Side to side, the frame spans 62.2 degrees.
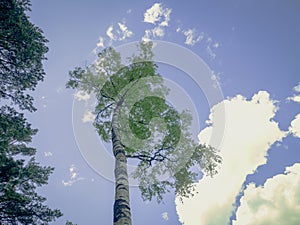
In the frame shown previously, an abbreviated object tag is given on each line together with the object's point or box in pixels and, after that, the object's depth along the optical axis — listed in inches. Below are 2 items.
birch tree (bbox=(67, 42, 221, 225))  401.7
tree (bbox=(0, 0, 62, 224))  381.4
